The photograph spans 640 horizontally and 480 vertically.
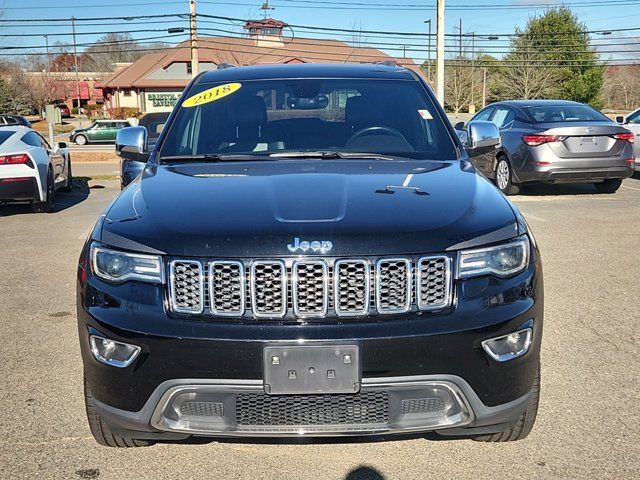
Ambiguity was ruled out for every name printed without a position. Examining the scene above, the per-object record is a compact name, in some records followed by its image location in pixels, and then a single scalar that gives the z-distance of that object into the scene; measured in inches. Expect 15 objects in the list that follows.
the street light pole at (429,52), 1899.9
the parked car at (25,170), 414.6
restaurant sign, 2407.7
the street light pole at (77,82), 3009.8
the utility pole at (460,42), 2349.0
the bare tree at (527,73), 2157.5
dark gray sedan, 446.9
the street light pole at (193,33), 1344.7
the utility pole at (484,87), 2415.1
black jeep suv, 105.0
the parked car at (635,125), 554.3
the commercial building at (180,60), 2241.6
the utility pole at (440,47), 979.9
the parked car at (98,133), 1583.3
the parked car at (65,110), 2894.2
